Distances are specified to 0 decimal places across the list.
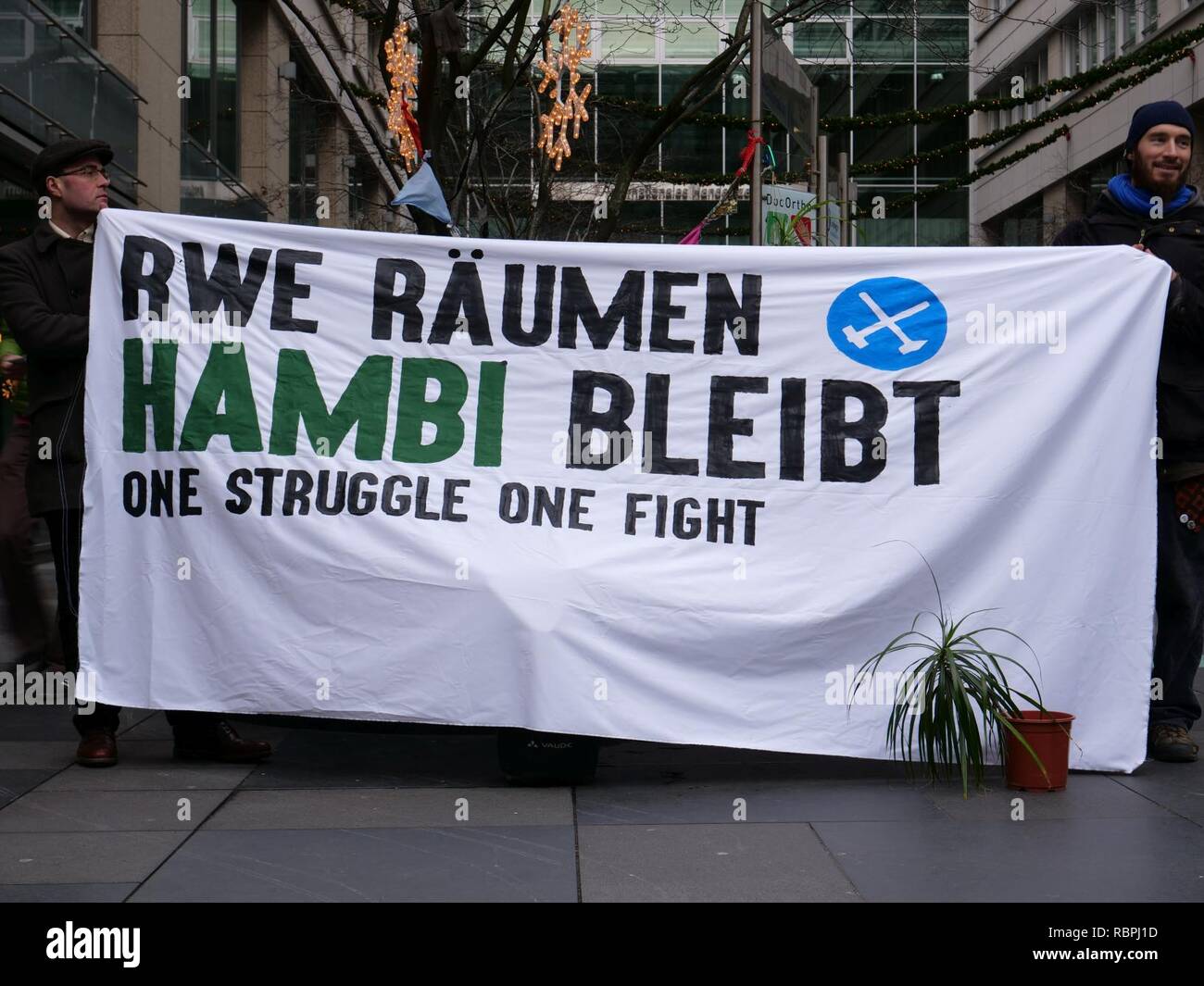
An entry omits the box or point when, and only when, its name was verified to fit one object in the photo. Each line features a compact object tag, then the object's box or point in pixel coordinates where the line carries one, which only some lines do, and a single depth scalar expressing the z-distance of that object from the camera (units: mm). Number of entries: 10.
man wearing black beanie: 5781
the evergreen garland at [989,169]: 25594
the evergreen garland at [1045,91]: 23375
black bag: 5289
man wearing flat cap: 5668
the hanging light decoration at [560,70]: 12375
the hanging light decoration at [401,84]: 11438
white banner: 5438
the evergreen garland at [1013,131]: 26219
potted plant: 5152
